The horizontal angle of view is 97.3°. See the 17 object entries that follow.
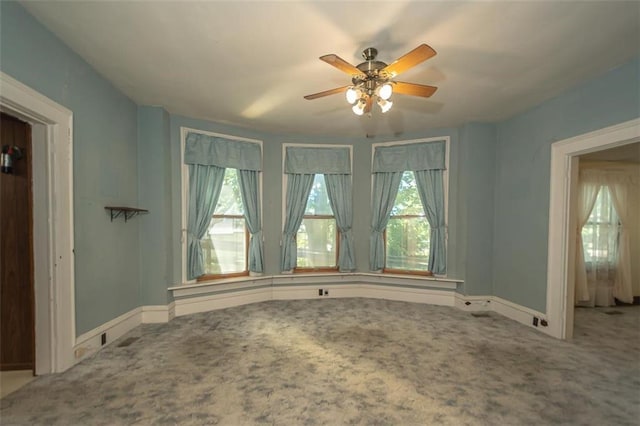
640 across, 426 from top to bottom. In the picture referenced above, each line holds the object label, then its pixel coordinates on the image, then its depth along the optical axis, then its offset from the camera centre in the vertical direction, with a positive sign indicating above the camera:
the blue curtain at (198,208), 3.73 -0.04
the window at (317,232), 4.55 -0.43
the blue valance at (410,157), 4.21 +0.76
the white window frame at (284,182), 4.43 +0.37
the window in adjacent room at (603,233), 4.38 -0.41
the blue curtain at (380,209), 4.43 -0.05
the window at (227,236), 4.00 -0.45
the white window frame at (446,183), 4.18 +0.35
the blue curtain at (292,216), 4.38 -0.16
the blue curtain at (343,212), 4.49 -0.10
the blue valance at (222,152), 3.76 +0.74
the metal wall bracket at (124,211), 2.86 -0.07
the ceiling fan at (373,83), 1.99 +0.96
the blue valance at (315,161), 4.42 +0.71
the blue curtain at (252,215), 4.12 -0.15
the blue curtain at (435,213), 4.15 -0.10
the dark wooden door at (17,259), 2.22 -0.44
